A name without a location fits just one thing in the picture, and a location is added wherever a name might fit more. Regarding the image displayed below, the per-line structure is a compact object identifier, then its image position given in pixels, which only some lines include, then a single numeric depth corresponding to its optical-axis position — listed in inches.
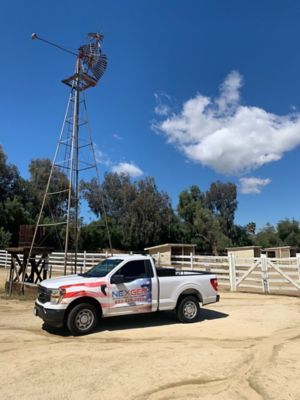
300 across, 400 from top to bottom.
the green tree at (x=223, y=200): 3110.2
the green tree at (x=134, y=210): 2267.5
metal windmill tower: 707.4
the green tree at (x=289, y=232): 3181.1
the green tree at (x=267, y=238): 3181.6
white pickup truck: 321.1
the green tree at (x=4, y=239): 1600.6
